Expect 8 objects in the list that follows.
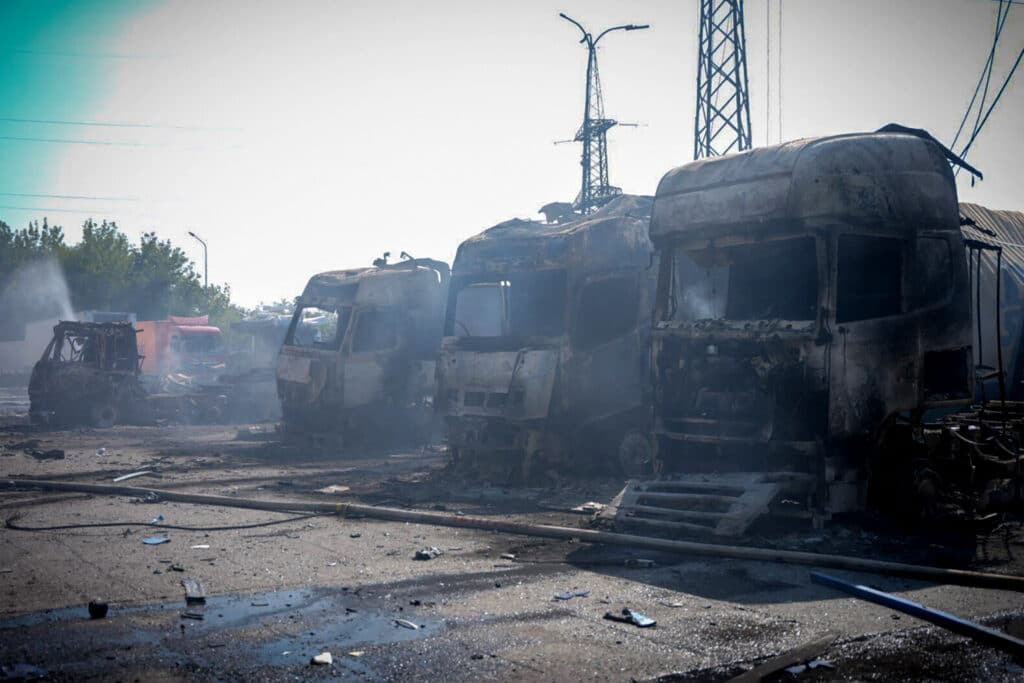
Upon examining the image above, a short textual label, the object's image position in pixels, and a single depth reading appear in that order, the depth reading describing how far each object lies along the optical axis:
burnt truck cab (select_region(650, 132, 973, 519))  7.41
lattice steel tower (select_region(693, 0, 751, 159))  24.27
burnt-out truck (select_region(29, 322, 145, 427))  20.25
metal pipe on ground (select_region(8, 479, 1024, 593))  5.86
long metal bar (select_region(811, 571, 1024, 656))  4.53
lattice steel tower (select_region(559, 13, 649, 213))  30.00
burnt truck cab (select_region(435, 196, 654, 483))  10.60
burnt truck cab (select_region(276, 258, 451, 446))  15.27
